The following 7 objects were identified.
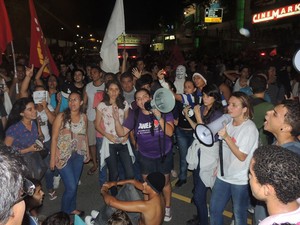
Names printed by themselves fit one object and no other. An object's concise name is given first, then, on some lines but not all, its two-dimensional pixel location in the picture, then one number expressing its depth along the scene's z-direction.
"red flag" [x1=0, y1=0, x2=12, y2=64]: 5.52
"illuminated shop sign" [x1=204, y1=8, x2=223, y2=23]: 34.44
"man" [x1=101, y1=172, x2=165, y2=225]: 3.44
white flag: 6.29
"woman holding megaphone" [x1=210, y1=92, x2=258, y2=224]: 3.29
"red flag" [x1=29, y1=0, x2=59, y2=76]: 6.32
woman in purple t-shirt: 4.28
